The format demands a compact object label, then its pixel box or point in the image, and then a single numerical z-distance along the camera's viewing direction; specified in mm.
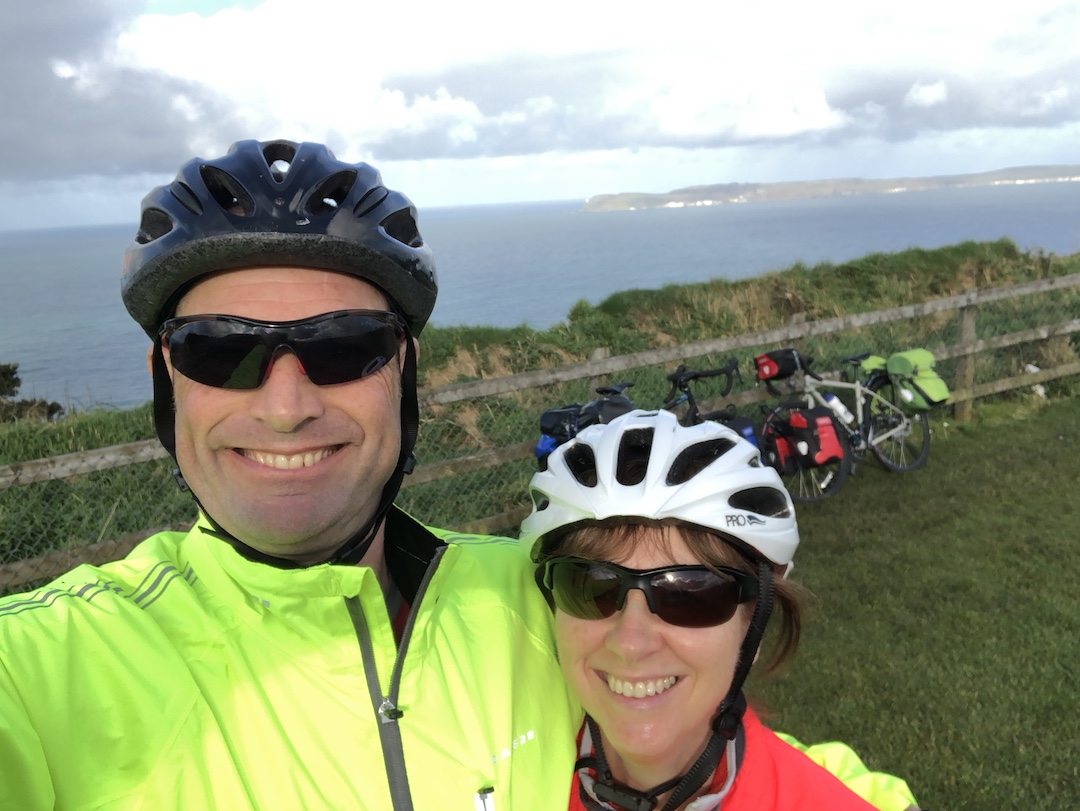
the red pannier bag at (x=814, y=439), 7023
